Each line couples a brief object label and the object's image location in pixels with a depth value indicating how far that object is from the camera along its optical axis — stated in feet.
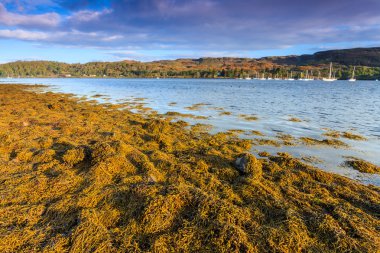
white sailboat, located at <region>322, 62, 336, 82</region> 411.13
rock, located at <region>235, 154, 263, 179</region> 20.03
